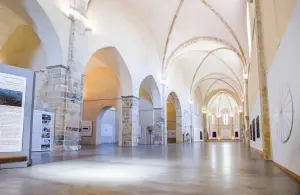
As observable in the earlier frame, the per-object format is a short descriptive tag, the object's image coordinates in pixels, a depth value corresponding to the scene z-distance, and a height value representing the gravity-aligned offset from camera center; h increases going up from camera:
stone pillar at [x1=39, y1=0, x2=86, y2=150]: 7.84 +1.05
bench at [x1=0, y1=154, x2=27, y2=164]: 3.65 -0.44
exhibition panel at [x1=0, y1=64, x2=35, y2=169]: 3.81 +0.21
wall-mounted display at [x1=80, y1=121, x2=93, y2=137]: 17.12 -0.06
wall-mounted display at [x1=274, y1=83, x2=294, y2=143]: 3.26 +0.20
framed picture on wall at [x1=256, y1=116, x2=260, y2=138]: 8.38 -0.05
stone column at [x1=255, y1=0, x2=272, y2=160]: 5.73 +0.86
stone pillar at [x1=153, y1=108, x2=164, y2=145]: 17.41 +0.12
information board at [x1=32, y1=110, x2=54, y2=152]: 7.60 -0.05
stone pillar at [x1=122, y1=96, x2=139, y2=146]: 13.05 +0.35
